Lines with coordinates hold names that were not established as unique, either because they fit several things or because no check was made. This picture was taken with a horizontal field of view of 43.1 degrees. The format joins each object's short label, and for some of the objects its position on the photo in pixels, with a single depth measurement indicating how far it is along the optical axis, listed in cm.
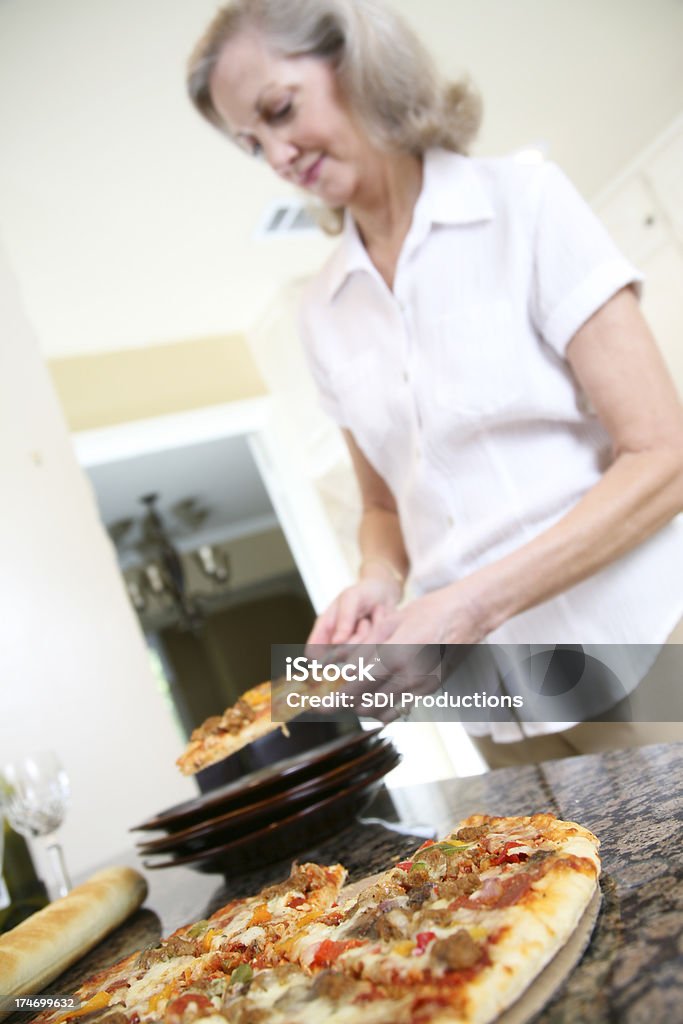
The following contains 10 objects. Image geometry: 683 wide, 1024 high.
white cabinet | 422
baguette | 71
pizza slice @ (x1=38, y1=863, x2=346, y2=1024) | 52
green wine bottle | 121
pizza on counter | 41
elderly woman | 90
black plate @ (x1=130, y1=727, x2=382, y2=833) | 82
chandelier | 525
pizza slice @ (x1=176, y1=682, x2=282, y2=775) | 97
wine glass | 123
